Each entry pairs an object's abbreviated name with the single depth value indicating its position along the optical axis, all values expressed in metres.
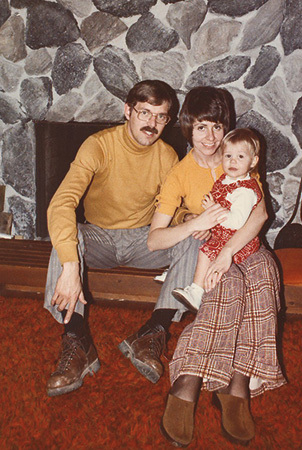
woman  1.33
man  1.53
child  1.55
